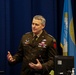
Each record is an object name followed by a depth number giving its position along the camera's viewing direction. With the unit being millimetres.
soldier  6680
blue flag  8445
